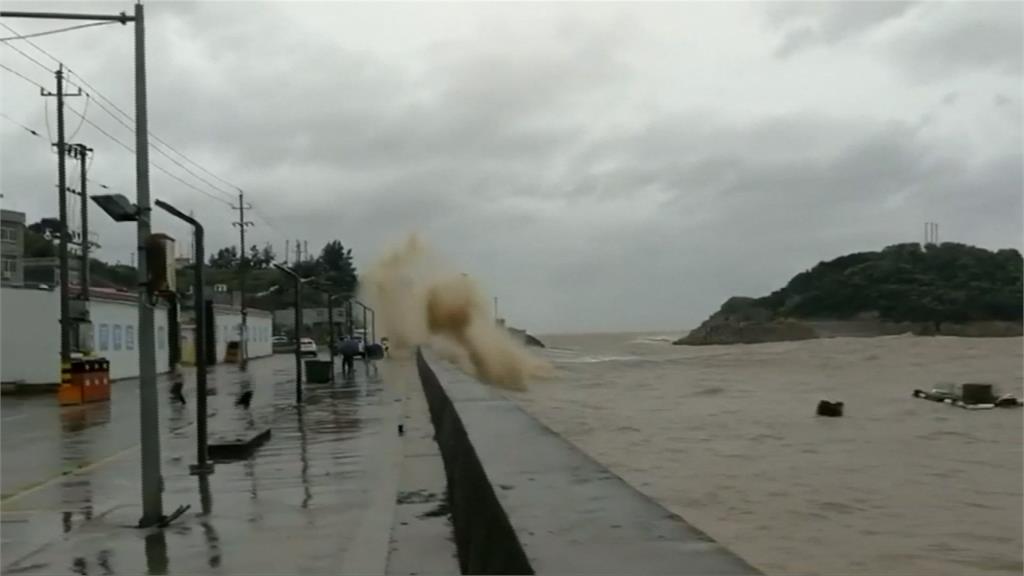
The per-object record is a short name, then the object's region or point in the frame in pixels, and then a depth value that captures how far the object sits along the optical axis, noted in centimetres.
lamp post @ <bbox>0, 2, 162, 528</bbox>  1048
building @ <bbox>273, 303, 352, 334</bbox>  6310
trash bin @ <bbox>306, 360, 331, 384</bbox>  3653
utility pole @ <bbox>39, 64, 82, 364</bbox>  3409
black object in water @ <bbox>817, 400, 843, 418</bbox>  3554
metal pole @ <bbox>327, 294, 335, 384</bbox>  4068
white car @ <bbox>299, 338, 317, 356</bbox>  6978
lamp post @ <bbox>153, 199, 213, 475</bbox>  1311
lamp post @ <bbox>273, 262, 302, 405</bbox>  2605
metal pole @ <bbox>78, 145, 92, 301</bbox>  4131
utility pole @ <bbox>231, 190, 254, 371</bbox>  5675
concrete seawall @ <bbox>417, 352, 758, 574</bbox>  436
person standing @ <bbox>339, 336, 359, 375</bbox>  4301
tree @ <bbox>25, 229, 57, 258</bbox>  9455
